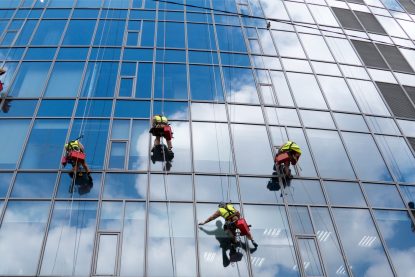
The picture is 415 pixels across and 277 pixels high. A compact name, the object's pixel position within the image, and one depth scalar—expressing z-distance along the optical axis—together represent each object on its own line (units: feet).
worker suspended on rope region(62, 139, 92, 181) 39.78
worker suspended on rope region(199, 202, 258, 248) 36.88
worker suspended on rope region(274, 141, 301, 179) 43.29
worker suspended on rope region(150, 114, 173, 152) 43.58
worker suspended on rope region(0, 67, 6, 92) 49.80
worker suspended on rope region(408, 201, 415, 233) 42.45
